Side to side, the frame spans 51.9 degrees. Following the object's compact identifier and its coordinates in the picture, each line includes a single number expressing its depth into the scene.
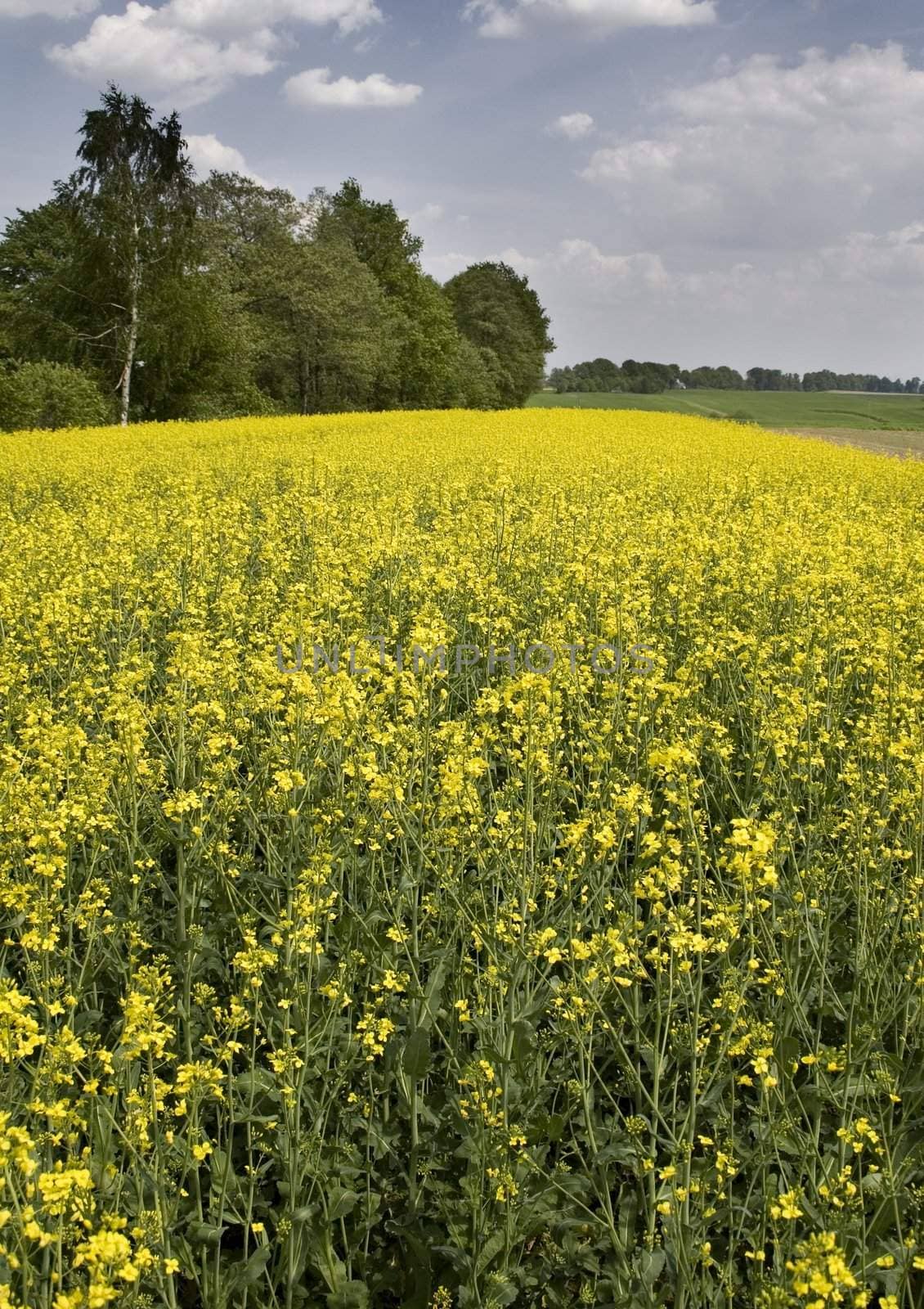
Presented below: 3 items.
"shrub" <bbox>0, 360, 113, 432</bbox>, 24.70
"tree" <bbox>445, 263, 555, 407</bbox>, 64.88
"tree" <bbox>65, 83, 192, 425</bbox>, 30.16
